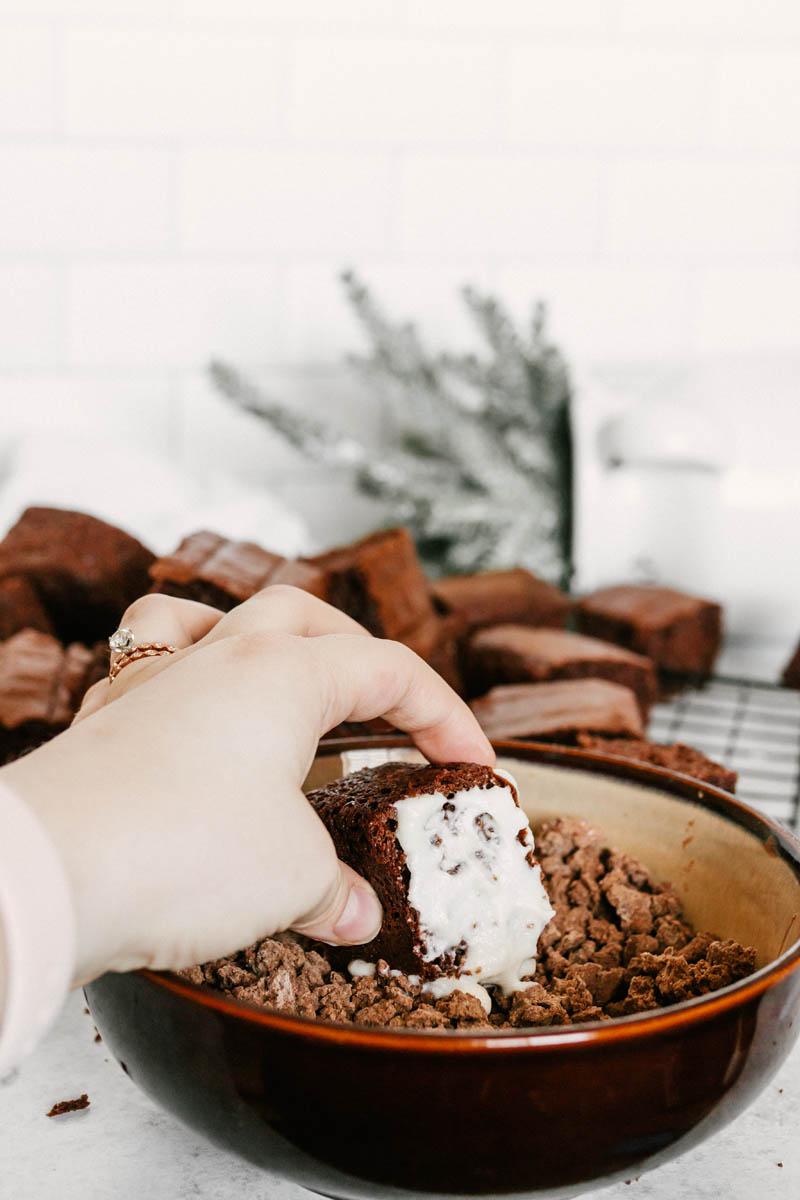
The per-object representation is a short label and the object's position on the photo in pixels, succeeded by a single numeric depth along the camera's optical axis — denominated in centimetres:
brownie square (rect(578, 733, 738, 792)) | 82
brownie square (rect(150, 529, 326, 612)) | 83
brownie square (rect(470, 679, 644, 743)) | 90
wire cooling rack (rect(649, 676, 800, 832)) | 103
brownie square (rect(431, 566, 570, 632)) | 124
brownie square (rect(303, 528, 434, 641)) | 92
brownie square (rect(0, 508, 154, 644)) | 94
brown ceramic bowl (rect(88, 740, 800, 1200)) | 41
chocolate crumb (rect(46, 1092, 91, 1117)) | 59
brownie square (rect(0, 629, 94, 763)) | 86
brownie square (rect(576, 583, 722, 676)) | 128
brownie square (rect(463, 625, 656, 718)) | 110
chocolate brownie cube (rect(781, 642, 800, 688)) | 127
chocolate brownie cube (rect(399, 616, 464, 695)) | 95
